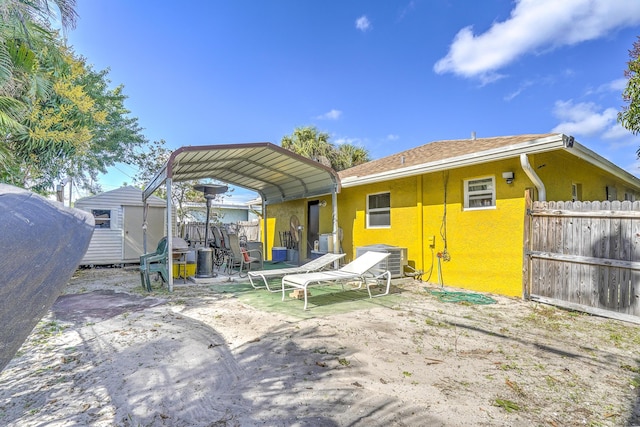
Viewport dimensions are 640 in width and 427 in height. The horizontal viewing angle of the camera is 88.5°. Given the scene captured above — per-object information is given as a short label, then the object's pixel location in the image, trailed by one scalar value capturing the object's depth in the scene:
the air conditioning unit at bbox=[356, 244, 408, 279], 7.96
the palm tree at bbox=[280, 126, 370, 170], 17.88
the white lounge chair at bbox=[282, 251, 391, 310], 6.07
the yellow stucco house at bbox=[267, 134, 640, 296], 6.42
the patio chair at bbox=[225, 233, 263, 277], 9.13
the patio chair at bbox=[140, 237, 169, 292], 7.38
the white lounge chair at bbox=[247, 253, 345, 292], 7.27
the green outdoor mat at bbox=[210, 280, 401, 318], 5.66
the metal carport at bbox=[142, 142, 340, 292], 7.57
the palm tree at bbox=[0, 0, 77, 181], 6.35
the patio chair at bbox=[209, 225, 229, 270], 9.89
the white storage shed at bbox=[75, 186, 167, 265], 11.96
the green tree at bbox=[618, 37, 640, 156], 6.80
